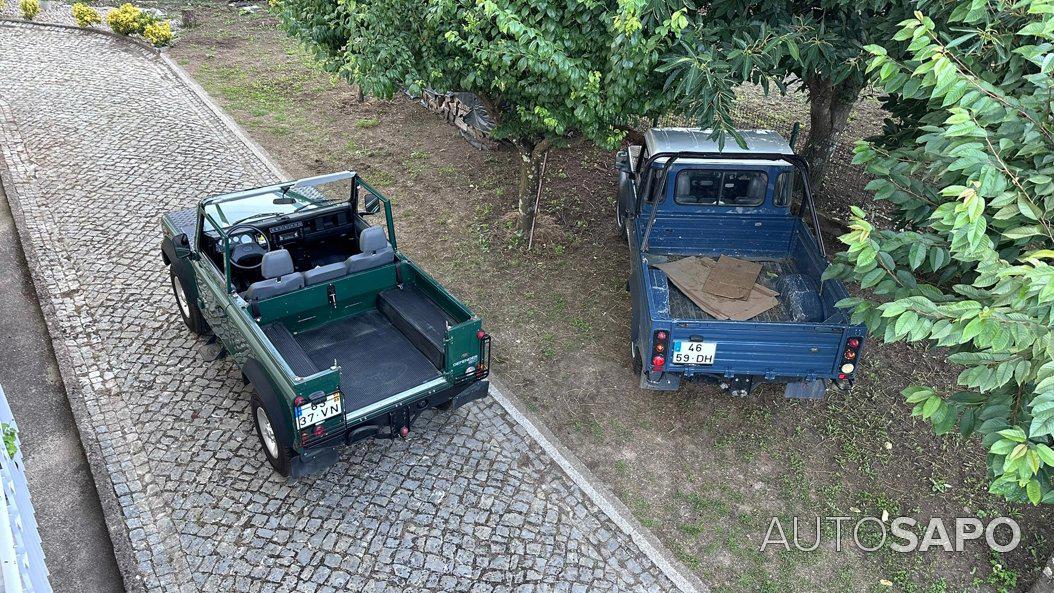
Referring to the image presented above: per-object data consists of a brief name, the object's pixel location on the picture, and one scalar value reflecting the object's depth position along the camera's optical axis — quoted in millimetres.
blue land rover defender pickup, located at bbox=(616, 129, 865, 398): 6473
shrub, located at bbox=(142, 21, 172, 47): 17219
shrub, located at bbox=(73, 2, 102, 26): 18047
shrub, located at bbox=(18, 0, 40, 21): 18344
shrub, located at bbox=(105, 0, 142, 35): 17609
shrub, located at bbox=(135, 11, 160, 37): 17750
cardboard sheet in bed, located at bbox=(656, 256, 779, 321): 7297
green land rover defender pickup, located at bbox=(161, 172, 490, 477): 5859
